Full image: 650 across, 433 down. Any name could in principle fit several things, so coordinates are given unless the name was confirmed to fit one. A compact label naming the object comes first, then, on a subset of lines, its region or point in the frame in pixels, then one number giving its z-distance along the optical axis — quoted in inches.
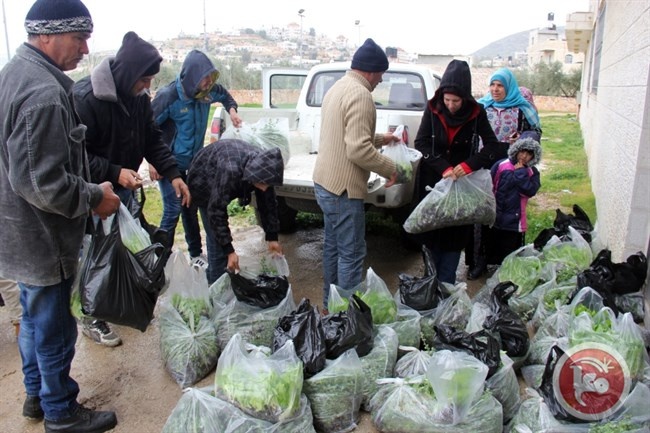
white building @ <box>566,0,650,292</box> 139.1
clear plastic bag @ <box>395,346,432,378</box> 110.1
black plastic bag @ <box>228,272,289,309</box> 126.7
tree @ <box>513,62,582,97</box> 1397.6
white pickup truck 176.7
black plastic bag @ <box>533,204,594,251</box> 177.3
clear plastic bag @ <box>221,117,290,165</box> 184.5
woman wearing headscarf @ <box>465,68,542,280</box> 185.9
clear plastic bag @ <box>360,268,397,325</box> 127.3
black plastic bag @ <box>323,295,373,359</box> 110.5
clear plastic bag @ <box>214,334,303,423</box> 95.7
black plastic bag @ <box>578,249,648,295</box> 135.0
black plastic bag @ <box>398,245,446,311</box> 133.2
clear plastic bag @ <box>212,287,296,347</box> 126.3
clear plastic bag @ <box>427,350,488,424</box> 95.7
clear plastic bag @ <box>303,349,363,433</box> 104.7
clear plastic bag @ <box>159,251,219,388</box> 122.4
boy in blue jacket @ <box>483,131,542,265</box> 169.3
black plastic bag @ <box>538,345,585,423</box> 93.7
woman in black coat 140.7
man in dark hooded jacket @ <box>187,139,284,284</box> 123.0
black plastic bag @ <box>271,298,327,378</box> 105.4
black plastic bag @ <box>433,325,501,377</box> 107.0
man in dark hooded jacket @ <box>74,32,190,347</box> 119.3
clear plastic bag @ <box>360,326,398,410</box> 112.0
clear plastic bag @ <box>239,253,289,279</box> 140.7
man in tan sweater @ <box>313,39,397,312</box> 125.5
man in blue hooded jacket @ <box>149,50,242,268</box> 160.2
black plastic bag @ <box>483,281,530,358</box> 119.8
